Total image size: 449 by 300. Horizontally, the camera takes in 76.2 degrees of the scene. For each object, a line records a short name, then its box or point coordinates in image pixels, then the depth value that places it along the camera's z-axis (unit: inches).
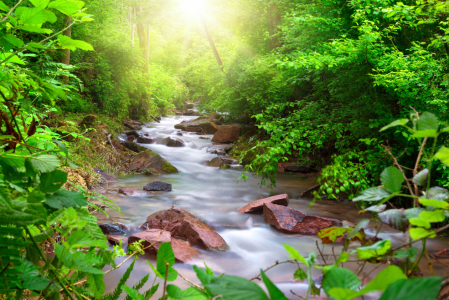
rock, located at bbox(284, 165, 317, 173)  379.9
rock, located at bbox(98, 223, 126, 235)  172.6
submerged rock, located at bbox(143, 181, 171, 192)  286.5
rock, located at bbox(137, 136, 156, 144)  512.6
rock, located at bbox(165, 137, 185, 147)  529.9
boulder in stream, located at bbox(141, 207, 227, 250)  175.3
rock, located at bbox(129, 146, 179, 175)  362.9
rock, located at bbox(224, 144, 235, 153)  500.3
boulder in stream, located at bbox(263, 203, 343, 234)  201.0
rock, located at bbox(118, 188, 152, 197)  265.0
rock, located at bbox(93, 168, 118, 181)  306.3
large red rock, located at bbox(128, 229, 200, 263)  150.6
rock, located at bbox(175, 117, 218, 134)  670.5
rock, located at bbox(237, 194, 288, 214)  233.5
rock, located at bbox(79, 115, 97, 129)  376.5
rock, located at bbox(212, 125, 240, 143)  545.6
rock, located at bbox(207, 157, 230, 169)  410.6
